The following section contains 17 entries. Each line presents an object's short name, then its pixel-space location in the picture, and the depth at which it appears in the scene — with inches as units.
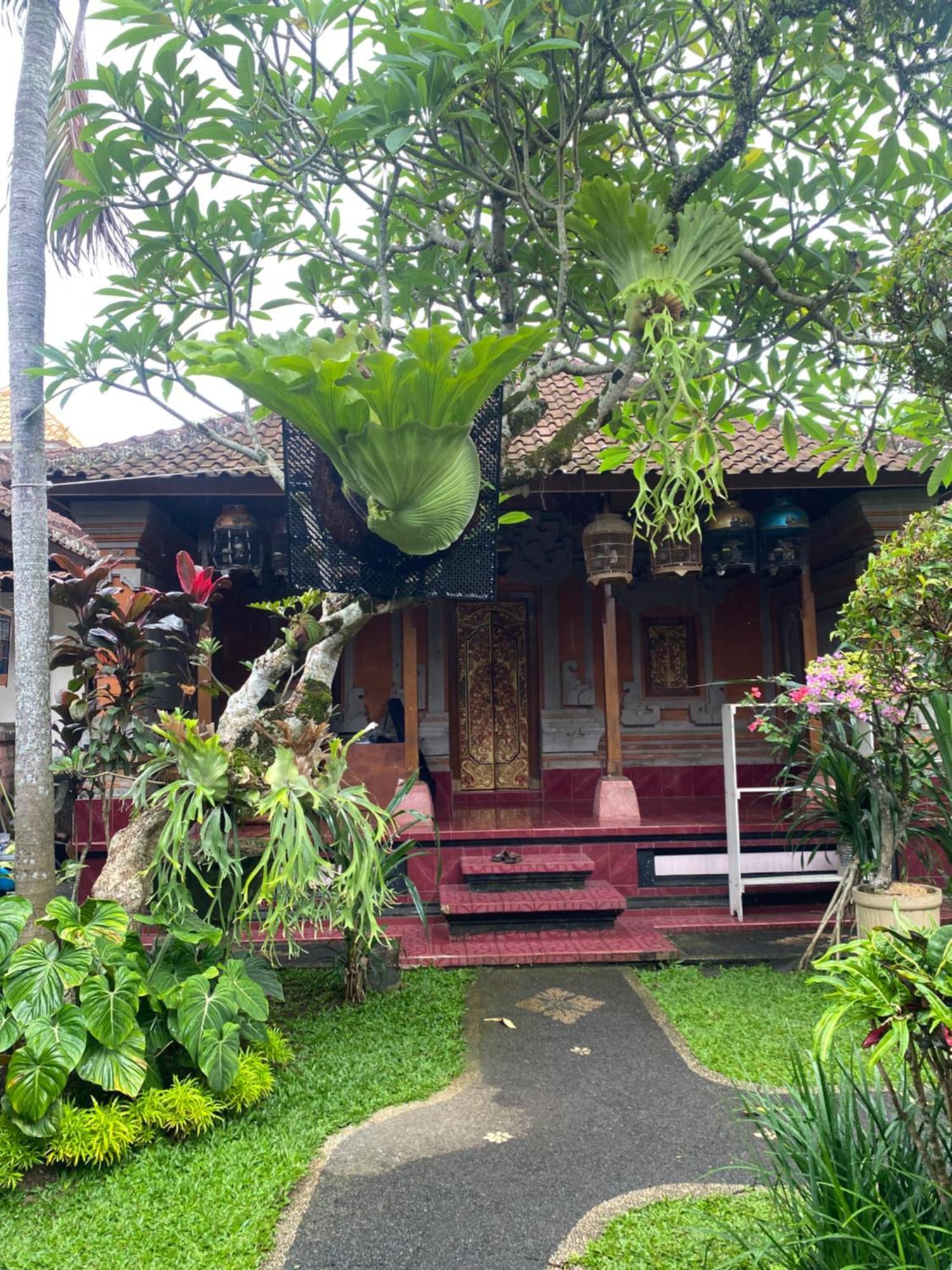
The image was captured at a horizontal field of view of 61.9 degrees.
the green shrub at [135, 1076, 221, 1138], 102.3
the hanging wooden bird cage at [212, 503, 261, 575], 241.0
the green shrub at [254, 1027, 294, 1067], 124.3
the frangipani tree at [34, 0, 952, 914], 101.7
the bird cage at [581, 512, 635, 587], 248.7
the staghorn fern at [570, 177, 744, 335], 96.6
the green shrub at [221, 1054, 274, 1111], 109.2
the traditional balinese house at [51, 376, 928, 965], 215.6
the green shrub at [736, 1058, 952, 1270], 58.9
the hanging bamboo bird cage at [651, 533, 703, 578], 239.6
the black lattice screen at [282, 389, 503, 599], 88.4
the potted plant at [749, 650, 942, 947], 157.5
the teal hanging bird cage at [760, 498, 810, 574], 253.9
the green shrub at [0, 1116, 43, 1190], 92.3
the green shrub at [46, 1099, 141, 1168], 95.1
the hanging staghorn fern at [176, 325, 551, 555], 70.7
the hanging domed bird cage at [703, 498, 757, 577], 244.7
